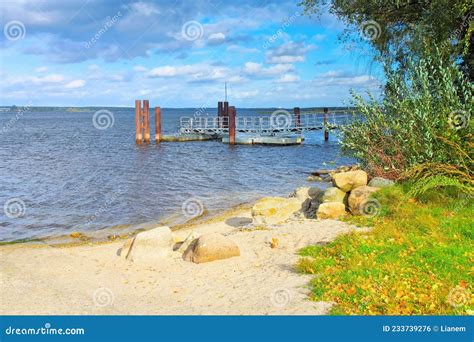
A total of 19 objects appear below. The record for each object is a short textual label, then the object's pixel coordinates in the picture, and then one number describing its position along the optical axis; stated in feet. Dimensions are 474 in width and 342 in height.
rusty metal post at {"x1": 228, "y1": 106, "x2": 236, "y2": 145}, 132.77
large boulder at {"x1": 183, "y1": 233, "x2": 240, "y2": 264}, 29.40
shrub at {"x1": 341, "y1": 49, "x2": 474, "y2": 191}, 34.65
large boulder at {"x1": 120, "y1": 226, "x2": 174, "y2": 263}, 31.63
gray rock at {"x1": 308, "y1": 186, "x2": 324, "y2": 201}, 42.31
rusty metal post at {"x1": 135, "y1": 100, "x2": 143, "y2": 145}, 138.82
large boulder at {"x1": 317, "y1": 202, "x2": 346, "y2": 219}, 36.65
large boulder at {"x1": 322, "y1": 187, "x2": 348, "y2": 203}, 38.83
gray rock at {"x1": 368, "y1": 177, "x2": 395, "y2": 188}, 37.27
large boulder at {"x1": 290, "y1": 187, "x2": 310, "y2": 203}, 45.32
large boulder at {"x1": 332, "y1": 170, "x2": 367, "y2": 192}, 39.01
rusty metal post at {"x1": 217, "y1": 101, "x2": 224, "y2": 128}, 164.86
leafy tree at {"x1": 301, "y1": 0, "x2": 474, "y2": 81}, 41.01
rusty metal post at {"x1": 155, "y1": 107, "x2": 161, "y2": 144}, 144.69
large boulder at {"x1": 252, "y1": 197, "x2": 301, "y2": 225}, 40.40
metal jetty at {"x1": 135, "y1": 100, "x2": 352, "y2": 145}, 139.95
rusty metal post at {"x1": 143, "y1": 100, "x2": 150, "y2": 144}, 139.44
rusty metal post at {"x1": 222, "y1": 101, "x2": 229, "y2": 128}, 159.74
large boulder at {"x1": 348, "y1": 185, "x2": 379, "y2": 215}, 35.32
